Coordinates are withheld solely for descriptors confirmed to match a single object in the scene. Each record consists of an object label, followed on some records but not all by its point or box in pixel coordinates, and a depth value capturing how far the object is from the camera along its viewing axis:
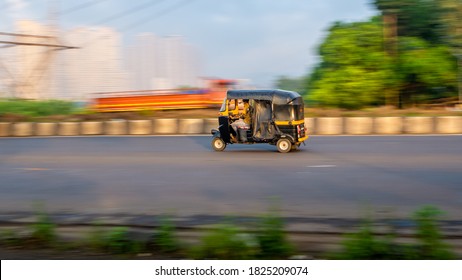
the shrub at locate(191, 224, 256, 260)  6.22
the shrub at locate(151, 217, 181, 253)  6.71
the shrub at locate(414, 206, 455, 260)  6.02
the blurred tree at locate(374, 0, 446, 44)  28.80
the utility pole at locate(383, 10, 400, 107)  27.08
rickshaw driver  16.23
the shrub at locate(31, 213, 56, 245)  7.21
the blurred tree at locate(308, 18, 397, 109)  26.44
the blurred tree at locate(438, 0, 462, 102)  26.14
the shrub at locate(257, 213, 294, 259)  6.38
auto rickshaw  15.97
